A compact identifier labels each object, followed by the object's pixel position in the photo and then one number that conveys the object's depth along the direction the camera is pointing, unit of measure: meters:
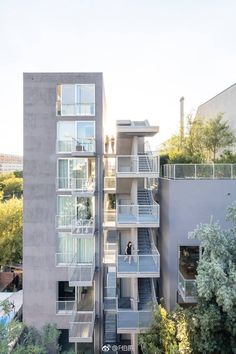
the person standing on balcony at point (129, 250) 14.55
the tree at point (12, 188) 50.97
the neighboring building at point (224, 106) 21.64
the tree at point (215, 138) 18.22
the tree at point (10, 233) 24.62
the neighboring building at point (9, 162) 127.25
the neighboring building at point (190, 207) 12.31
